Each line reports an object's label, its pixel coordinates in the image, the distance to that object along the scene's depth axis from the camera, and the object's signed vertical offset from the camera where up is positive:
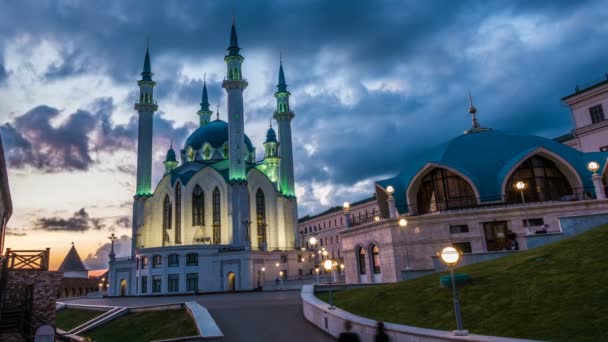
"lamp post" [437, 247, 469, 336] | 11.27 +0.18
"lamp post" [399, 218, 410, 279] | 31.59 +0.99
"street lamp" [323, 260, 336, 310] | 20.29 +0.36
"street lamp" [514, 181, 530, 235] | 28.22 +3.47
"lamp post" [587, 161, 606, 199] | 31.78 +5.01
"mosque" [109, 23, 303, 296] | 58.41 +10.29
